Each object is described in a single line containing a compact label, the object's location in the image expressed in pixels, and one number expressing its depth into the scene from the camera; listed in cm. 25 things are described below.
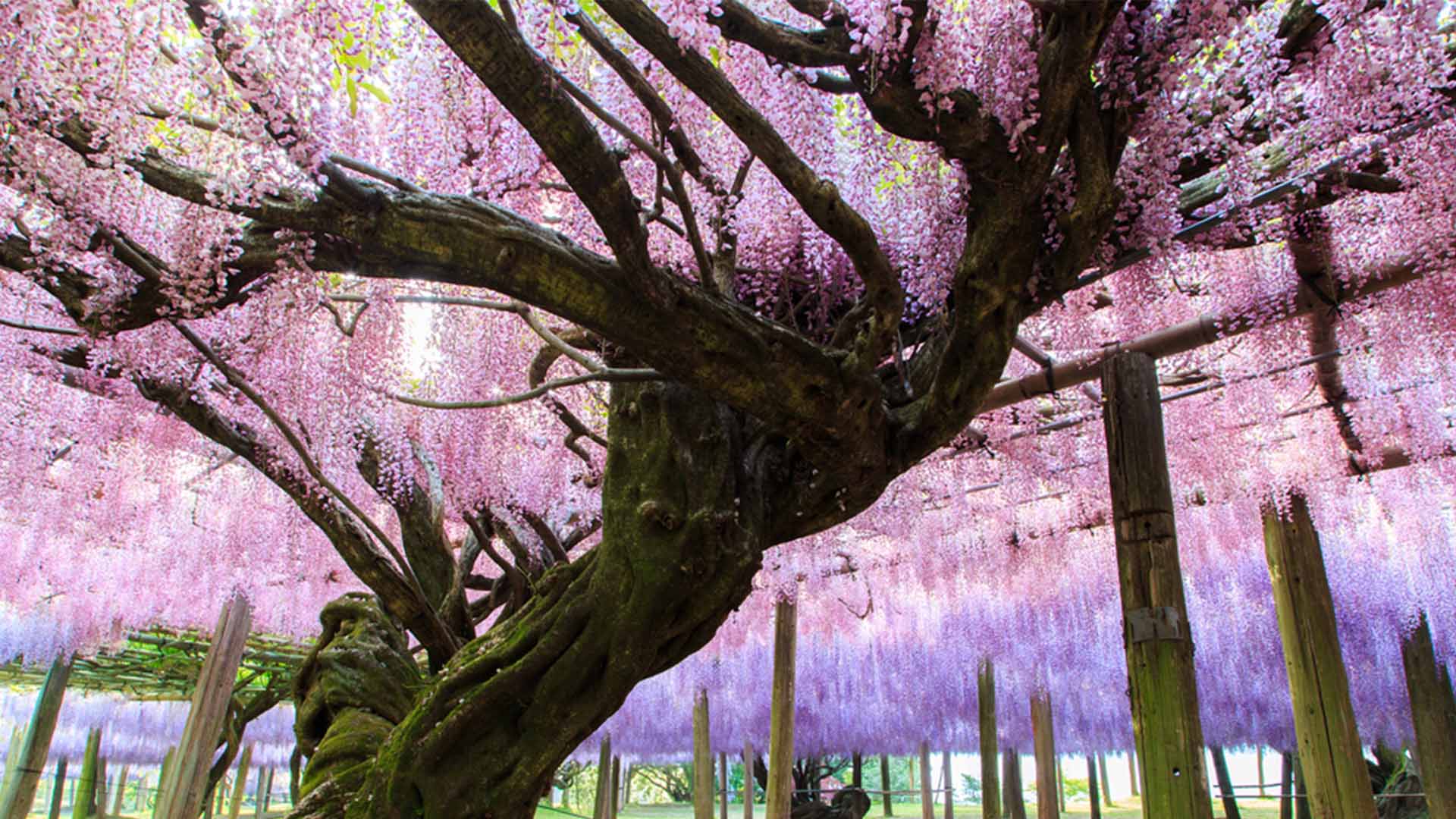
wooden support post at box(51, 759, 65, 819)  1203
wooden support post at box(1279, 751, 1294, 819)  1045
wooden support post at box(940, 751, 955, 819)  1306
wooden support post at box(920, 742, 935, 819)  1422
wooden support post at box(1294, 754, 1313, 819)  1006
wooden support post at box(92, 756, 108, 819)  1373
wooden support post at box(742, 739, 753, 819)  1141
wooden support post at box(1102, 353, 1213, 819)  266
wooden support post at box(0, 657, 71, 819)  841
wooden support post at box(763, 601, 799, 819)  615
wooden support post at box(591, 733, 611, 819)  1255
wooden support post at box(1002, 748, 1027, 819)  1223
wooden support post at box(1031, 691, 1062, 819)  889
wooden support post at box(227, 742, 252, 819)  1368
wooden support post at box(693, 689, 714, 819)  871
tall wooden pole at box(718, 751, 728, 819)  1494
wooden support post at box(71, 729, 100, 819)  1126
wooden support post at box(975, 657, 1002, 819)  780
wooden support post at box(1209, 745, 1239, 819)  959
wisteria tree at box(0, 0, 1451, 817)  190
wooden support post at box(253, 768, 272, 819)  1697
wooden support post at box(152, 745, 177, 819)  1565
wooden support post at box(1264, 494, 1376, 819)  404
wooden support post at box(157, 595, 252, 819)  606
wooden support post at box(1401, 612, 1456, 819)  569
